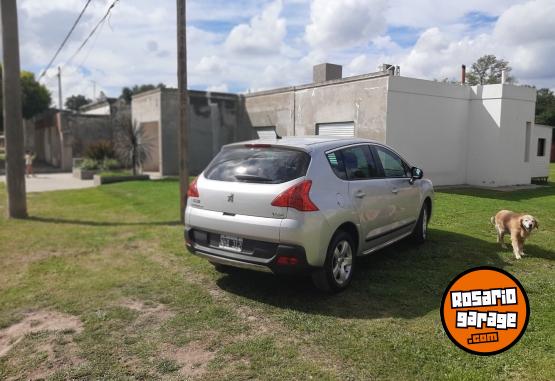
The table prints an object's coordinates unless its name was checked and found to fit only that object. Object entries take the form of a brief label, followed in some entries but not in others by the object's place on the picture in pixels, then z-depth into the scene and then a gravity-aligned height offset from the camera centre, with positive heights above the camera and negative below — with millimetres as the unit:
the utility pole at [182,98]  8836 +906
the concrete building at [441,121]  15094 +941
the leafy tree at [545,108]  43688 +4108
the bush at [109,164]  21781 -888
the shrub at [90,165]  21469 -926
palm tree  19984 -26
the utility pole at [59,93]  41550 +4538
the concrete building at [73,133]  27516 +716
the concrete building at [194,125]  21406 +983
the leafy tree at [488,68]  49688 +8934
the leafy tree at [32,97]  34375 +3499
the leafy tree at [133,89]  60522 +7862
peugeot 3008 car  4648 -645
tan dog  6258 -1074
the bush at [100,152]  22141 -335
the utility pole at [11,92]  9719 +1077
